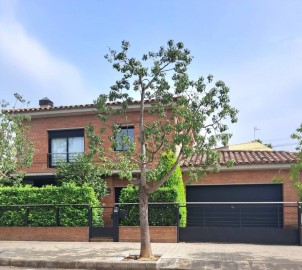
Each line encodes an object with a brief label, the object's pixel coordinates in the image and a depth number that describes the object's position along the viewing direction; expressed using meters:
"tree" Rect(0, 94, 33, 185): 9.42
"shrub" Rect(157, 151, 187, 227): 10.55
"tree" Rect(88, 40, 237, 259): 7.64
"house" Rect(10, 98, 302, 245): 11.58
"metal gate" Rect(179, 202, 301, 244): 9.84
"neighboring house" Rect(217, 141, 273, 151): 25.27
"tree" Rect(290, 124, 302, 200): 7.47
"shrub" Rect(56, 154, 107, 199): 11.86
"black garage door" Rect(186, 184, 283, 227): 11.07
